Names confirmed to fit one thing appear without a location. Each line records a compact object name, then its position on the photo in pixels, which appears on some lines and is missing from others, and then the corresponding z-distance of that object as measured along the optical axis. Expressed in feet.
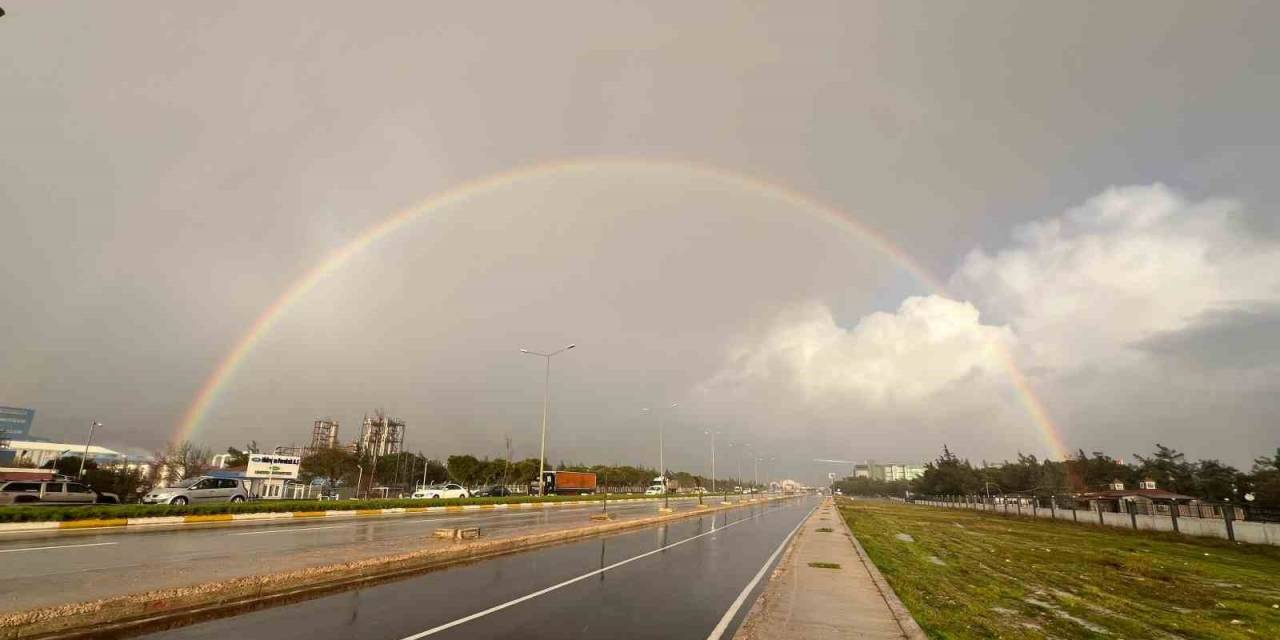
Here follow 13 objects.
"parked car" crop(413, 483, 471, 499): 204.44
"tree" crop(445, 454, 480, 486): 347.36
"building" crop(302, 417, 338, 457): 498.69
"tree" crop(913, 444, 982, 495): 421.18
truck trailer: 316.19
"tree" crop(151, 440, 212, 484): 225.56
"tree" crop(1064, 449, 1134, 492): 359.25
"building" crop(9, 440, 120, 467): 422.82
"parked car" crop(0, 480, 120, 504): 93.04
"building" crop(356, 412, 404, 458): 393.54
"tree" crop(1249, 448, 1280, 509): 197.57
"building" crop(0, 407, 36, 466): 375.37
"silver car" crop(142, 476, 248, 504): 109.19
